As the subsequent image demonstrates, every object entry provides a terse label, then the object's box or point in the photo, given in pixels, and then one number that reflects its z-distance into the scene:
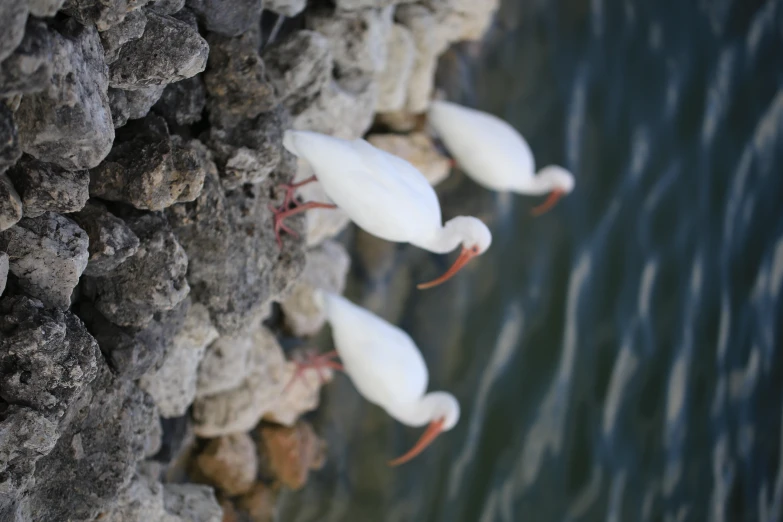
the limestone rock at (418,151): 5.20
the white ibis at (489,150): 5.24
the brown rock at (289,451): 5.12
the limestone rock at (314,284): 5.07
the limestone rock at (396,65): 5.09
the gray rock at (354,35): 4.86
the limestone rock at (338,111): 4.84
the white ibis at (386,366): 4.98
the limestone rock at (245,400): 4.94
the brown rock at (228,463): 5.00
